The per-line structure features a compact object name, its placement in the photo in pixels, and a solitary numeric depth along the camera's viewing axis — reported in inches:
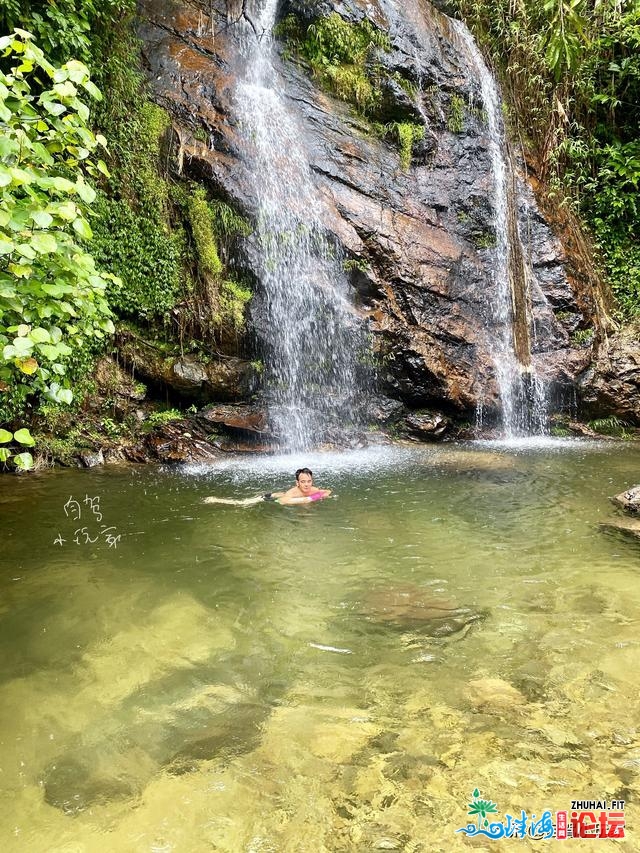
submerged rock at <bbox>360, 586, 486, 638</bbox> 152.3
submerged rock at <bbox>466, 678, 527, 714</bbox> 116.0
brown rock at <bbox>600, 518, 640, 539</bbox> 214.5
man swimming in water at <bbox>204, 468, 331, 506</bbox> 265.9
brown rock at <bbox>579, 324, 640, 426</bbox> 451.2
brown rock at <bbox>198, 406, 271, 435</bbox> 398.9
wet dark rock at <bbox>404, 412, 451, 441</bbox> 434.0
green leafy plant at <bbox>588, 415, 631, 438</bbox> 450.4
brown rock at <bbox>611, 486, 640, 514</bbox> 241.3
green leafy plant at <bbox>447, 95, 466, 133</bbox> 500.1
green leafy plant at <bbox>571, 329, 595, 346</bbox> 472.4
